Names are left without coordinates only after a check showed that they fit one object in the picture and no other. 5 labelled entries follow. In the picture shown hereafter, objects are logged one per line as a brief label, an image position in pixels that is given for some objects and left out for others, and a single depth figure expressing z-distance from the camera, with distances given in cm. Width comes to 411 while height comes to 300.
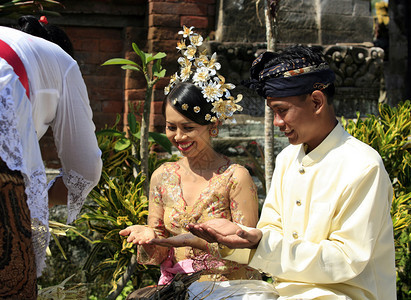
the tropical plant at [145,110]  407
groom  214
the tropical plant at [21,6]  425
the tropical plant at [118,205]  394
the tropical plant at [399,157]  435
